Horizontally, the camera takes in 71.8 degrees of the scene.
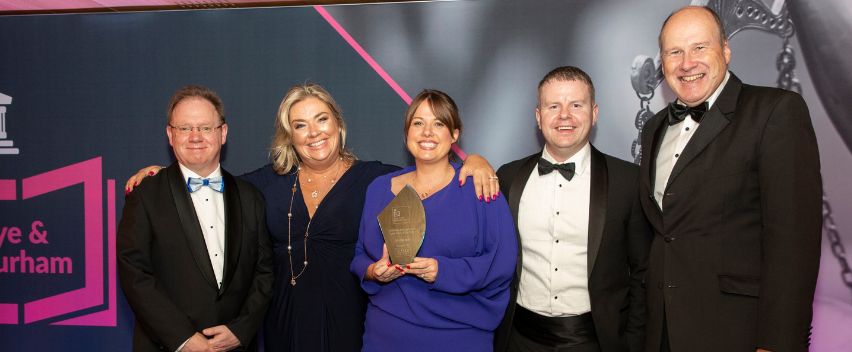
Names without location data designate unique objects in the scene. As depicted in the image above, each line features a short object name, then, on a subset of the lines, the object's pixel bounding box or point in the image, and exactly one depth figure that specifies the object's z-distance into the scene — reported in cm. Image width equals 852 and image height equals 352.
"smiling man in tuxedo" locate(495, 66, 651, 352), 251
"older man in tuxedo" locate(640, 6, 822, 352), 194
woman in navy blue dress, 280
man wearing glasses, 257
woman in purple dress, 233
